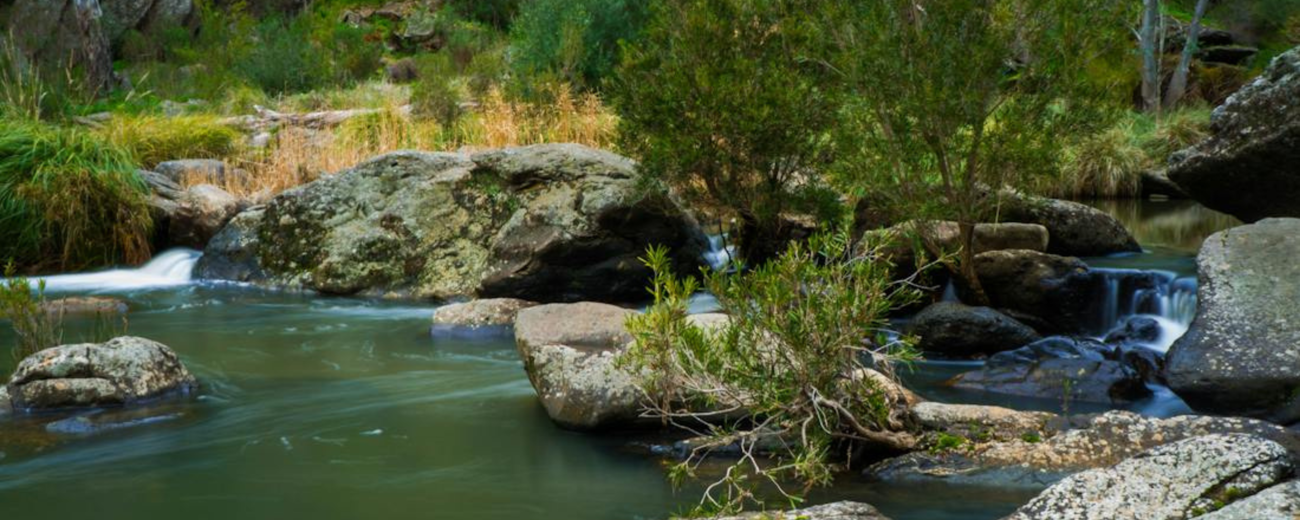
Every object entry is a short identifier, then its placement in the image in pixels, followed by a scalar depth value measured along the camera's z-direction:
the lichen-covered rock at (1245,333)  6.96
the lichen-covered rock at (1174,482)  4.58
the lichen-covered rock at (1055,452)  5.89
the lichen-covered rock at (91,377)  7.55
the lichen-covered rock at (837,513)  4.80
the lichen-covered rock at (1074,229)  12.70
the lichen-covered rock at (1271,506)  4.01
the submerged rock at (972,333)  9.24
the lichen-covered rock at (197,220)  14.75
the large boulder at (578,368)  6.88
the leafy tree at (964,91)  9.12
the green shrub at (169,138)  17.05
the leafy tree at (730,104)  10.80
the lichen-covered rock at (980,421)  6.32
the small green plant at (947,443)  6.15
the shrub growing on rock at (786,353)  5.60
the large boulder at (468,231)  11.89
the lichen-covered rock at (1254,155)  9.77
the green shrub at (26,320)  8.23
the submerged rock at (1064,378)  7.89
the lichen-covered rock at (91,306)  11.36
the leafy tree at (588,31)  21.77
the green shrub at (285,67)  25.61
